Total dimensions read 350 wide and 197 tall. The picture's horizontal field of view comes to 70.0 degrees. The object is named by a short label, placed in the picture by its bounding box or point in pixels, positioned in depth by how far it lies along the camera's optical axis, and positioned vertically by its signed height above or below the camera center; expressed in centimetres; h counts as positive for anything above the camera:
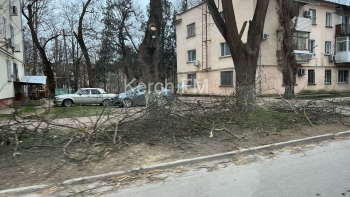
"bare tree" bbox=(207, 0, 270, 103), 1085 +212
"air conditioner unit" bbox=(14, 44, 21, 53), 1959 +340
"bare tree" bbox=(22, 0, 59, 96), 2281 +453
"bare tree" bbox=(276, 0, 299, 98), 1861 +364
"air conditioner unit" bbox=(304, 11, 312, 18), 2285 +672
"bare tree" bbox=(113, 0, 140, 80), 2869 +759
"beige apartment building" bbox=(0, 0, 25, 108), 1670 +246
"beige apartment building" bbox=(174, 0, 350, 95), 2169 +390
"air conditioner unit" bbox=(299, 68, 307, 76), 2359 +153
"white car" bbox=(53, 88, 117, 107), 1709 -52
